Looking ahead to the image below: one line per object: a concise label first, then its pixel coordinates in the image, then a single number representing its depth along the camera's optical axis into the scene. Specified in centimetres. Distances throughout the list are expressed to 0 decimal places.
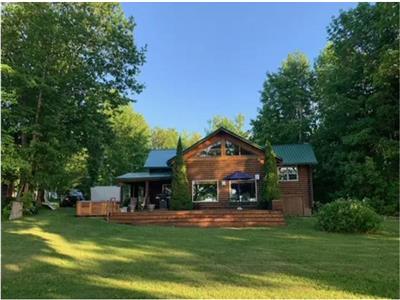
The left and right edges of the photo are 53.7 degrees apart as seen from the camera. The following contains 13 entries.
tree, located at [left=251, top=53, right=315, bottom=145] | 3328
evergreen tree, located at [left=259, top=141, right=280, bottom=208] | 1988
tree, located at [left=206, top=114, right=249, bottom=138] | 5388
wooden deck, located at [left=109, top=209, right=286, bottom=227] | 1656
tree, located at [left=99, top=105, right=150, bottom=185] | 3897
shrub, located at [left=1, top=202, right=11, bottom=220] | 1913
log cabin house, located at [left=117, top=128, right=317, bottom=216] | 2186
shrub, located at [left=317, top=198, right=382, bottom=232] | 1370
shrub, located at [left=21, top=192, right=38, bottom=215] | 2006
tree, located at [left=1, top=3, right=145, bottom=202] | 2039
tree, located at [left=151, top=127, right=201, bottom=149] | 6325
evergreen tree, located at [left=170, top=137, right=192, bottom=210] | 2053
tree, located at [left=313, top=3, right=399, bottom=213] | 2261
